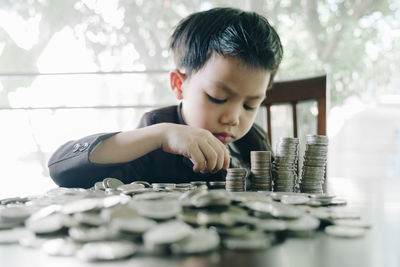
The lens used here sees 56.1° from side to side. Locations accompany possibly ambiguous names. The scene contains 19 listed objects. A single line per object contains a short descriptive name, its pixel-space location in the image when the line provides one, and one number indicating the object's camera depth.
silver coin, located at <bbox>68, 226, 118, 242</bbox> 0.36
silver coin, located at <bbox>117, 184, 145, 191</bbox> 0.67
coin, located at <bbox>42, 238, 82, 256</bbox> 0.34
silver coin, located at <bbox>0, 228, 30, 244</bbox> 0.39
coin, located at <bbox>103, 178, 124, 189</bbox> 0.76
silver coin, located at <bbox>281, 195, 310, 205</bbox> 0.57
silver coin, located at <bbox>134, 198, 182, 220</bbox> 0.41
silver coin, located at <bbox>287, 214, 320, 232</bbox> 0.41
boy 0.92
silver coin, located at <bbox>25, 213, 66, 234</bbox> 0.39
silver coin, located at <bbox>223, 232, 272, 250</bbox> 0.35
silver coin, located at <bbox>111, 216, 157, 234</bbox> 0.37
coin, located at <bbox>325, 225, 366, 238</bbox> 0.42
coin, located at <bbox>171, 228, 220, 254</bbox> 0.34
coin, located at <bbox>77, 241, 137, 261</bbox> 0.32
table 0.32
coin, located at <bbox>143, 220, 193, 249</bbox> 0.34
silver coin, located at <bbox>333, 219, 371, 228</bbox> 0.47
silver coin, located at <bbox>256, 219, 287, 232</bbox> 0.40
